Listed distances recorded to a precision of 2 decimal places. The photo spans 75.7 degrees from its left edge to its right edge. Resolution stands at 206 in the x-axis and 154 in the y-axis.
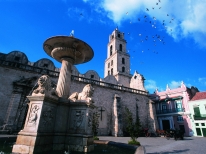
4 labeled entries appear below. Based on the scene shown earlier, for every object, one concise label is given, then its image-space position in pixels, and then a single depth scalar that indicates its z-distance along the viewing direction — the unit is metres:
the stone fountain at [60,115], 4.50
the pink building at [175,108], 23.99
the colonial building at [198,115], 21.84
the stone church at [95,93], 13.80
